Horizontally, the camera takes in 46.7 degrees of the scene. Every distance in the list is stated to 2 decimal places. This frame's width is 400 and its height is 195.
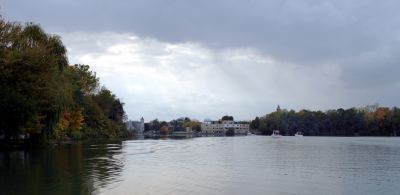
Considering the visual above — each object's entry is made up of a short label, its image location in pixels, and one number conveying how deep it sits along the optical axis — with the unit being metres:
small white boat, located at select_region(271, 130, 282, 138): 188.34
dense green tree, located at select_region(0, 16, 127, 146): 38.94
